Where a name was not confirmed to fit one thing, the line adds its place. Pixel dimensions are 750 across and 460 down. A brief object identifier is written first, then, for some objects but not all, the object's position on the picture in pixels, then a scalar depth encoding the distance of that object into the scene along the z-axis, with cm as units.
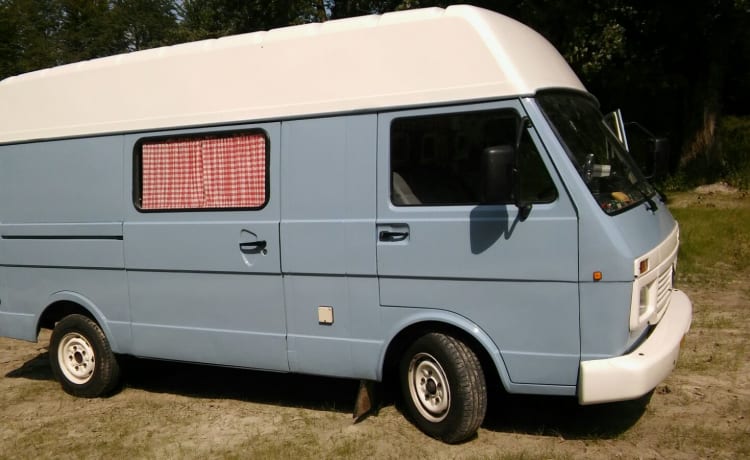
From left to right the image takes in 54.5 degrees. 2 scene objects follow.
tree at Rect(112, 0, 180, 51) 2961
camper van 461
